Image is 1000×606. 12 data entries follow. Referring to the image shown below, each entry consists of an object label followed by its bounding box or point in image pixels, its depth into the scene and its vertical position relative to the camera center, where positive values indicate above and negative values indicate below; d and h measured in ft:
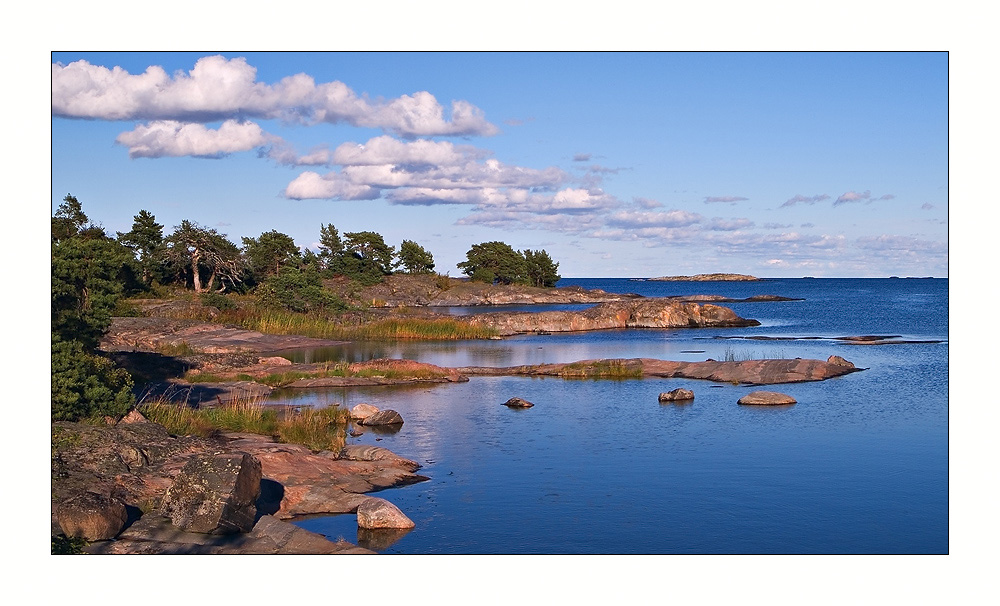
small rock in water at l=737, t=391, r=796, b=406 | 108.88 -12.12
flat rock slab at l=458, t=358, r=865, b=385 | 129.70 -10.75
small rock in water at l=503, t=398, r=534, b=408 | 108.17 -12.48
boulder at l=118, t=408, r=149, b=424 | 69.82 -9.21
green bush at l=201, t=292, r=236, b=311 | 204.54 -0.38
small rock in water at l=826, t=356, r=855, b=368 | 140.92 -9.68
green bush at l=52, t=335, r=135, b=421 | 63.00 -6.46
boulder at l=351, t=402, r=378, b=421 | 97.14 -12.14
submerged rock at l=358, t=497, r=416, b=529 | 55.83 -13.52
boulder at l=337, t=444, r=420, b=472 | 73.46 -12.85
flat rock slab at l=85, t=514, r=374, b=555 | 47.55 -13.19
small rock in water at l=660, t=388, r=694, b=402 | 112.57 -12.09
